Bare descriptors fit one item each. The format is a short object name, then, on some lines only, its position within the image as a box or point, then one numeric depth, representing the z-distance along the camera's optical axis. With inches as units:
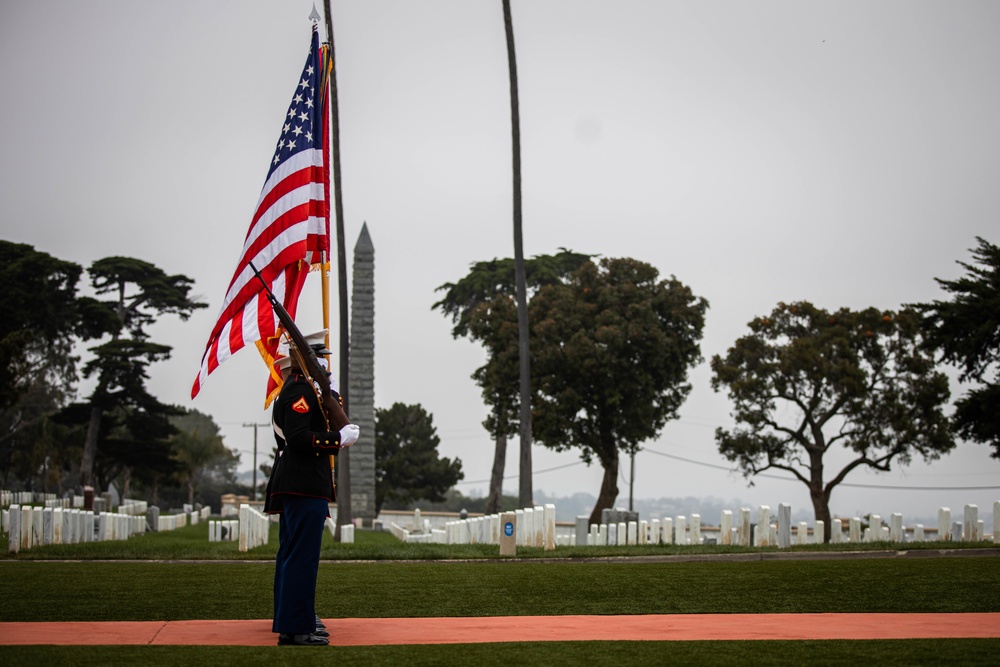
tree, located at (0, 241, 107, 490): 1753.2
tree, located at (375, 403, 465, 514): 2839.6
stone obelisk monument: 1891.0
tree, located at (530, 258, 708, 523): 1849.2
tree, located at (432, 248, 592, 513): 1919.3
